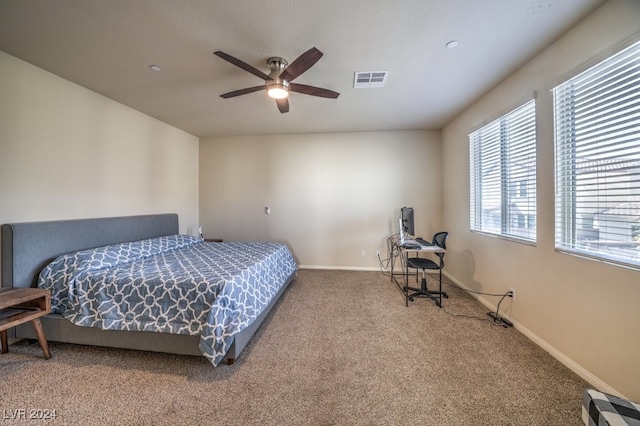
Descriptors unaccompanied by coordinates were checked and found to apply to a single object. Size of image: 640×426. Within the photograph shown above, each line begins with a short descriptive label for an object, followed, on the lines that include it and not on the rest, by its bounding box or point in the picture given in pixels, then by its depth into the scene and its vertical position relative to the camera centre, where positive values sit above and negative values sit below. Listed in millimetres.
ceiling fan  1818 +1250
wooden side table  1678 -777
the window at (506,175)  2203 +409
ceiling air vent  2389 +1483
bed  1788 -685
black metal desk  2841 -746
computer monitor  3217 -159
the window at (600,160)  1420 +354
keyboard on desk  2992 -466
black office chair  2889 -732
